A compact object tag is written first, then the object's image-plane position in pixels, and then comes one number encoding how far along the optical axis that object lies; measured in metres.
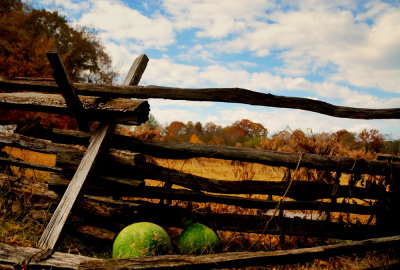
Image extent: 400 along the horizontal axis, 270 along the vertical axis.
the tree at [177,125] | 38.38
